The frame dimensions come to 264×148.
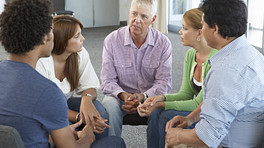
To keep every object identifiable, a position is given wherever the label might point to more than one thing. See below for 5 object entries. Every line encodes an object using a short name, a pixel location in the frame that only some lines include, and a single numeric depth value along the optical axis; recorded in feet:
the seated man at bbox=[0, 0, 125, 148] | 3.80
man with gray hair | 7.58
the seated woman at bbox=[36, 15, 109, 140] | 6.29
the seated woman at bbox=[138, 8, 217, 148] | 6.40
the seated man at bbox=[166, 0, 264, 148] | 4.11
